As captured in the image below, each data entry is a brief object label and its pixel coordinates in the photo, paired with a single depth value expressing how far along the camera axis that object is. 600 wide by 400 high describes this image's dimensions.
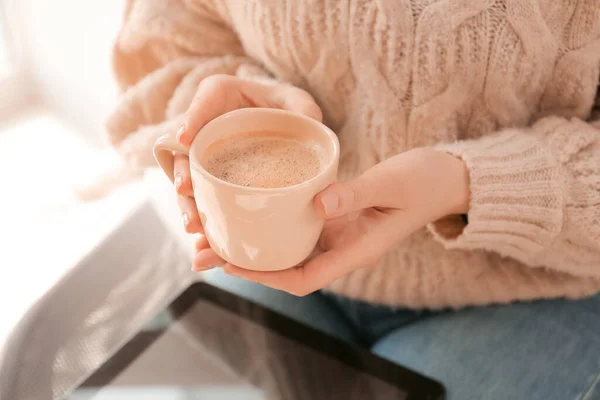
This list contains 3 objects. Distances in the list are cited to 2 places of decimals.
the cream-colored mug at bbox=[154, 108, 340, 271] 0.40
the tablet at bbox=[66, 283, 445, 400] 0.64
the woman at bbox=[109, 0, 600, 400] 0.56
